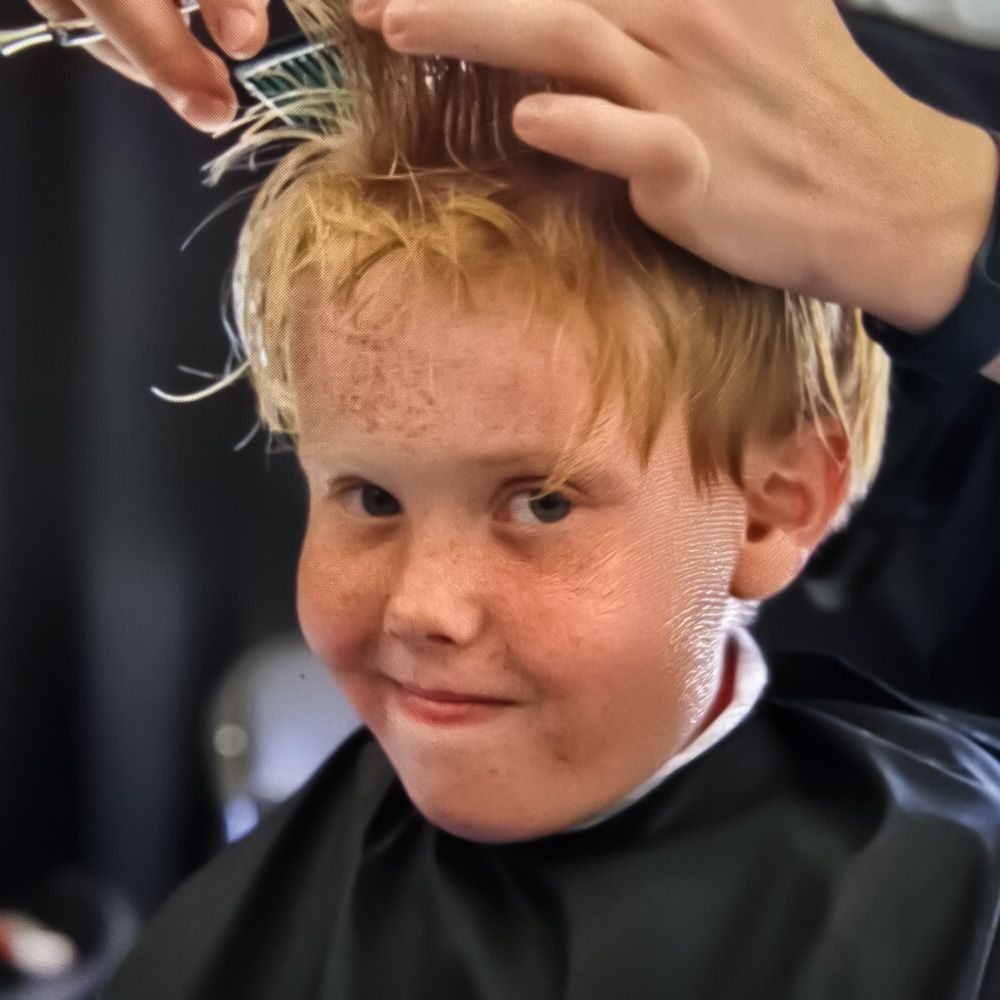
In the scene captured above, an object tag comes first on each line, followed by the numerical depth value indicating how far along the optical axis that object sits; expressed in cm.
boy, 68
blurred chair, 87
